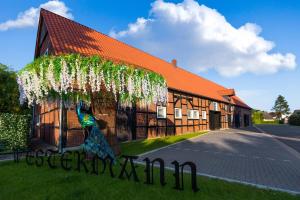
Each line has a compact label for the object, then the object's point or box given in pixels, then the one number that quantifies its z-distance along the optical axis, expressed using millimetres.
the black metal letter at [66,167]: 6834
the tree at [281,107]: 92750
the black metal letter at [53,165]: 7111
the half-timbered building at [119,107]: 10820
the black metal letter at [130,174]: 5676
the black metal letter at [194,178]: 4965
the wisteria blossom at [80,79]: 6617
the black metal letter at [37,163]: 7414
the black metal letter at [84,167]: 6497
